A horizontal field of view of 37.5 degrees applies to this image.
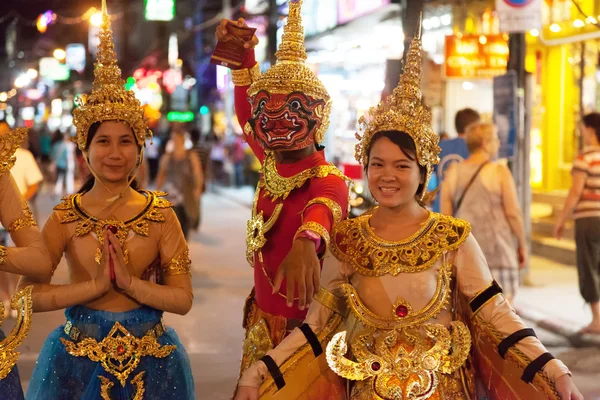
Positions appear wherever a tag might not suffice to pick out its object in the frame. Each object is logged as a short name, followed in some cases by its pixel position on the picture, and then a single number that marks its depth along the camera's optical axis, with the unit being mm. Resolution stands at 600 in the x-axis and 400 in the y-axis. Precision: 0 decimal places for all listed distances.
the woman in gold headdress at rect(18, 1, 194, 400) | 3646
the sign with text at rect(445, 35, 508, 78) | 12695
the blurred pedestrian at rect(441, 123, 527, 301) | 8289
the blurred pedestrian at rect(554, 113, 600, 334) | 8555
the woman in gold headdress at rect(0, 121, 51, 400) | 3469
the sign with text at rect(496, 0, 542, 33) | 10172
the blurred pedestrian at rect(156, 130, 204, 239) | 12203
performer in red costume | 4172
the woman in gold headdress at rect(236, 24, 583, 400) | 3438
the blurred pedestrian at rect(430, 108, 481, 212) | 9516
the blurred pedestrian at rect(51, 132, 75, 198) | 23688
